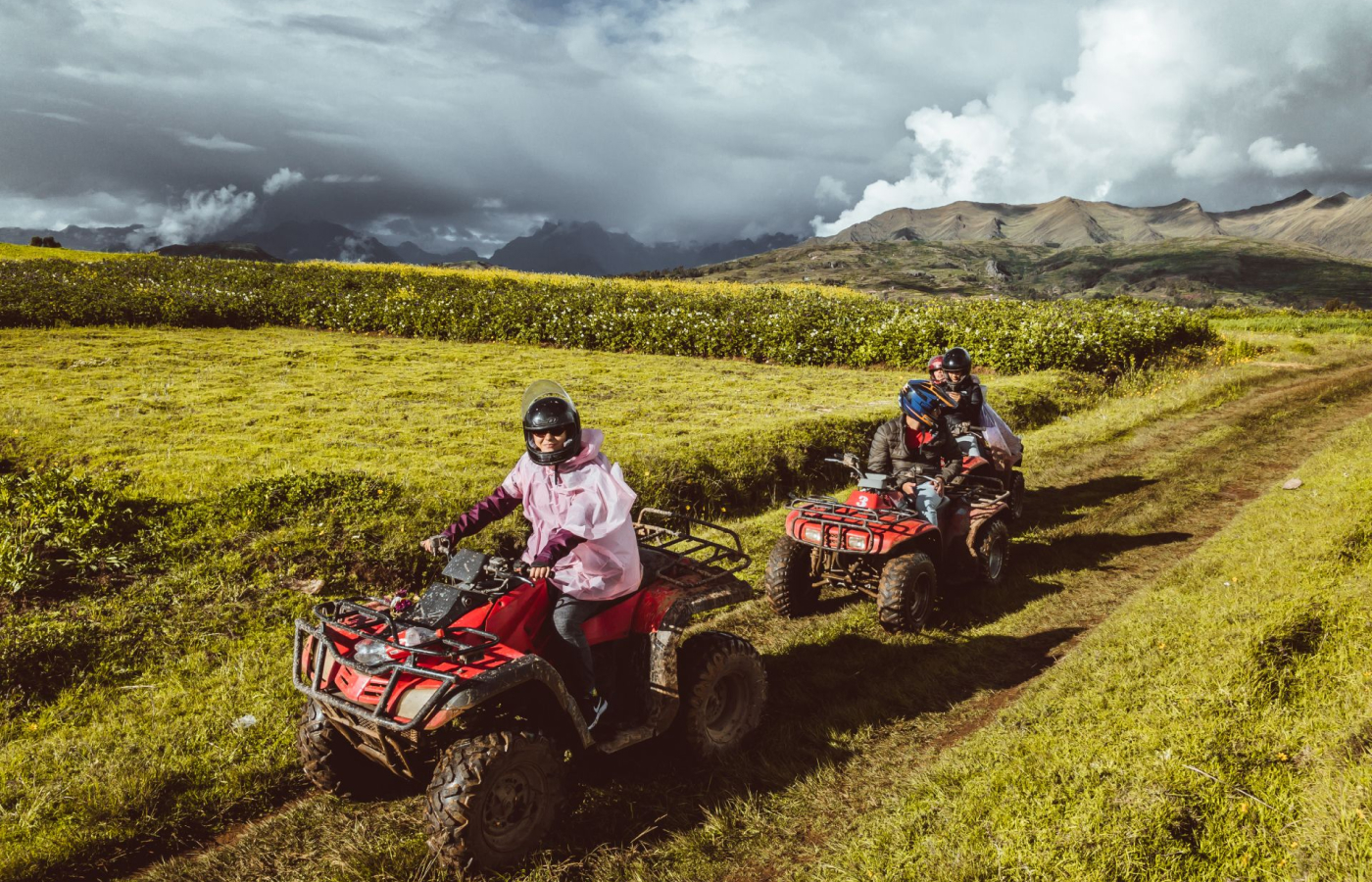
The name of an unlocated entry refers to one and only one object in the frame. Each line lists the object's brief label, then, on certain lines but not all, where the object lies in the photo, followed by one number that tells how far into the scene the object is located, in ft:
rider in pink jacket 13.53
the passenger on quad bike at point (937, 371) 31.89
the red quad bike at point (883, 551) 21.21
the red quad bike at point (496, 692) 11.17
